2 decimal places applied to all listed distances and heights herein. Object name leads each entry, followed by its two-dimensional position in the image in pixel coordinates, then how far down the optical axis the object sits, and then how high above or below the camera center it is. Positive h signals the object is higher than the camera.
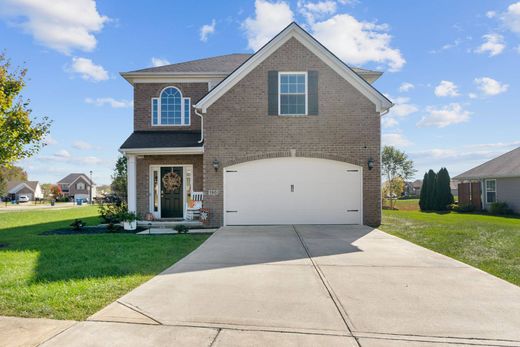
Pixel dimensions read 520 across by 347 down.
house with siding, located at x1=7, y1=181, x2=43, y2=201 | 73.12 -0.42
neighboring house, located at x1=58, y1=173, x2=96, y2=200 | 75.69 +0.24
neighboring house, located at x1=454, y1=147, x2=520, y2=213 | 20.03 +0.35
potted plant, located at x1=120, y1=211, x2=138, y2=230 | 11.88 -1.22
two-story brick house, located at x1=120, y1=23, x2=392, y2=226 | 11.99 +1.69
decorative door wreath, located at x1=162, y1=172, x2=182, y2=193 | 13.94 +0.24
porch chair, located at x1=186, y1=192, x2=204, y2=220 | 12.66 -0.77
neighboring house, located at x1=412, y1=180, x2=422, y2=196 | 80.39 -0.19
